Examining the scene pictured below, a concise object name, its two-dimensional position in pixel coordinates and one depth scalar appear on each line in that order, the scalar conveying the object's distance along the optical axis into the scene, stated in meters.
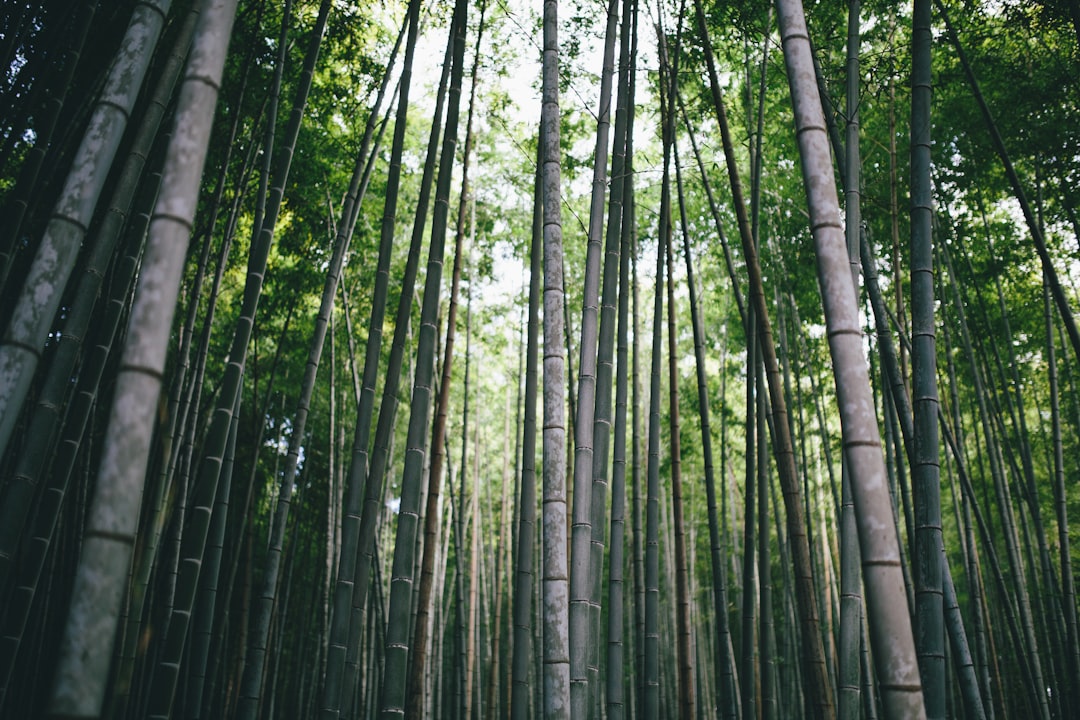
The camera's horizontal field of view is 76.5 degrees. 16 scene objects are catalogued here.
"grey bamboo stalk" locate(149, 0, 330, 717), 2.15
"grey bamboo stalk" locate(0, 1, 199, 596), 1.82
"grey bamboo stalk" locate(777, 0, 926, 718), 1.19
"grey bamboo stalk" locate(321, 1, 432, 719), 2.56
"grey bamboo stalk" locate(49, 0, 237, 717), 0.92
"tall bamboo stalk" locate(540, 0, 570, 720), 1.83
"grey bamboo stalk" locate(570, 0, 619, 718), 2.21
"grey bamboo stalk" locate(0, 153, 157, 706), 2.19
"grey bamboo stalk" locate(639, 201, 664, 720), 3.48
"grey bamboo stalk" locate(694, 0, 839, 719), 2.37
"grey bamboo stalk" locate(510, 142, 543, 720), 2.90
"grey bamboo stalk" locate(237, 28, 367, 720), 2.76
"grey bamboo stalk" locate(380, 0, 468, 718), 2.22
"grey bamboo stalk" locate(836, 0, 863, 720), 2.38
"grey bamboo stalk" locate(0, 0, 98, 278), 2.16
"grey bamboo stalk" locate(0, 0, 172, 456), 1.30
